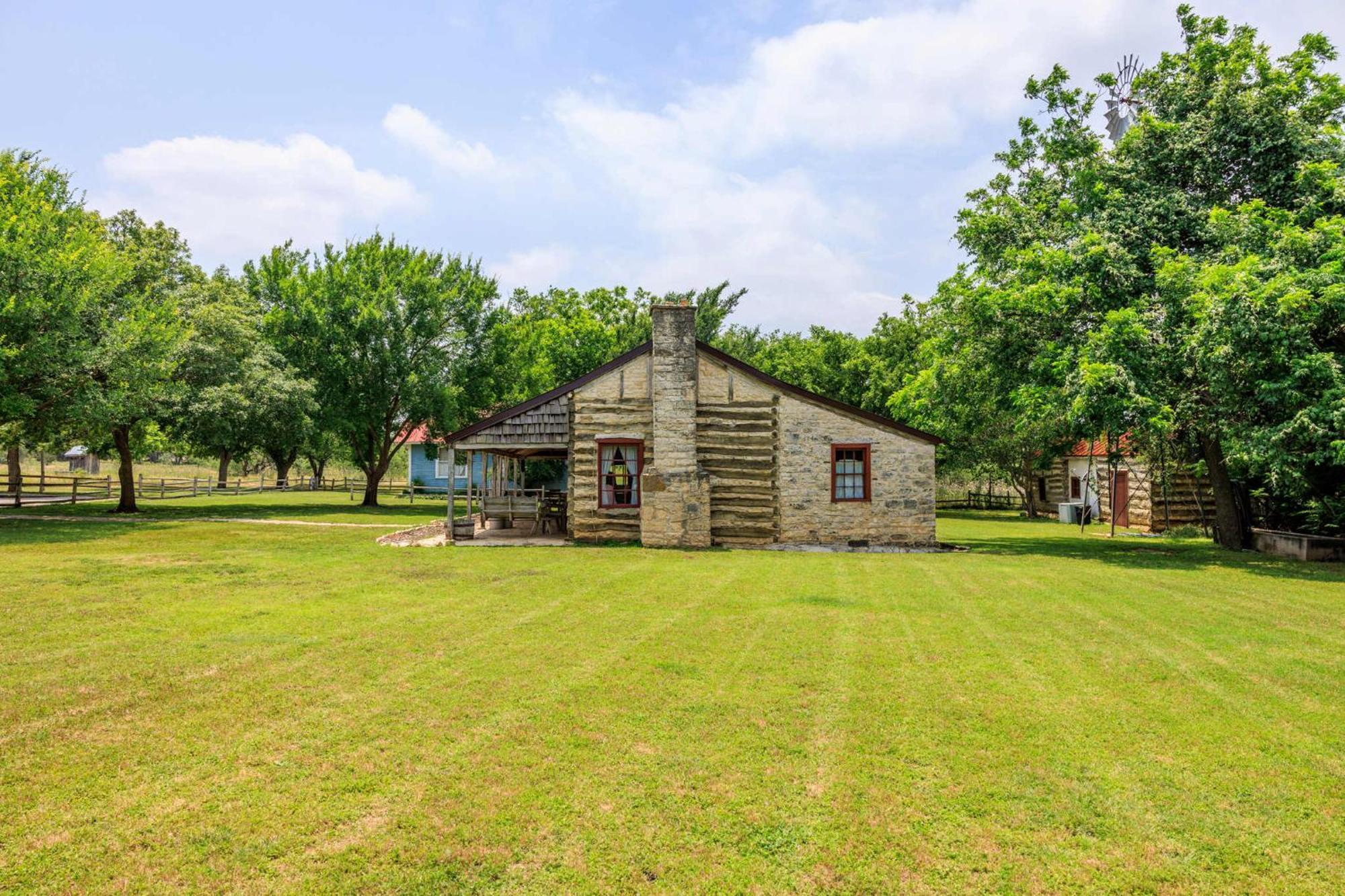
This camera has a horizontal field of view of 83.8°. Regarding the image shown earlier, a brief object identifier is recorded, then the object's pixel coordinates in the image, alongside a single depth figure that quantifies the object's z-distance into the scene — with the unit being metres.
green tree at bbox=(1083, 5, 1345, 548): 17.47
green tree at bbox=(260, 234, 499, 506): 34.22
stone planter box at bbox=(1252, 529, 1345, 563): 17.44
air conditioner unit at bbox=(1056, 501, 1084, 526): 32.62
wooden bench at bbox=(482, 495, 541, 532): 21.11
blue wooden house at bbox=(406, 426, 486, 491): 52.91
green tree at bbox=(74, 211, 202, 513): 22.41
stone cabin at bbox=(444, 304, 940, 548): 19.28
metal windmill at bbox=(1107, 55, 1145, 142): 22.40
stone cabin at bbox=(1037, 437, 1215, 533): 27.11
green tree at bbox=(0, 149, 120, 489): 20.61
